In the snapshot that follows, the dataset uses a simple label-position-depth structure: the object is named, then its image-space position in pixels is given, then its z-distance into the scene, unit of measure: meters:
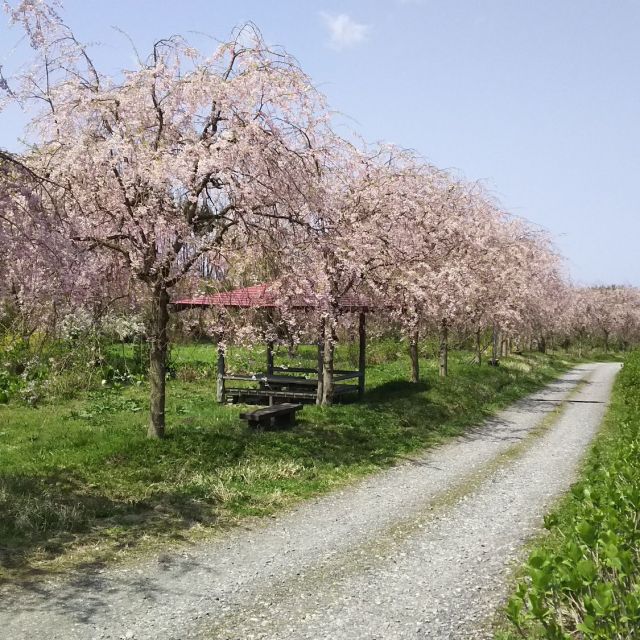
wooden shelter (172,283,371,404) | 14.57
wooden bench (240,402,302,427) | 13.52
